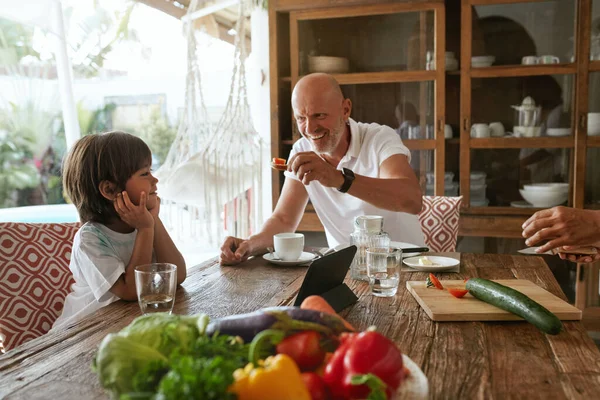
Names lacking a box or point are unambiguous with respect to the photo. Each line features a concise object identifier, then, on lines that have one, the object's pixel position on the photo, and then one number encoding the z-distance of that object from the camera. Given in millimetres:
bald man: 2086
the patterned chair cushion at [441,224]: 2521
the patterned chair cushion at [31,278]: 1523
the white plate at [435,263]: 1621
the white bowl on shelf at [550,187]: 3133
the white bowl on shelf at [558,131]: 3094
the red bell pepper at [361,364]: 595
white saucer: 1747
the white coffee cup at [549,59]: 3061
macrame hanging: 2861
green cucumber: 1068
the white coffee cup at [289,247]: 1756
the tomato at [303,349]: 627
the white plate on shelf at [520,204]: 3205
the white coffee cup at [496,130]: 3191
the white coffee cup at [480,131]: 3186
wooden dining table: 860
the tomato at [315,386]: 589
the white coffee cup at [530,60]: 3098
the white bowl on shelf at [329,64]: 3387
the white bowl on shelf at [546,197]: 3139
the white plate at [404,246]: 1803
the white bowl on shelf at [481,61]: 3145
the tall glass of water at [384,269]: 1371
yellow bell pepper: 542
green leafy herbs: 517
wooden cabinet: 3057
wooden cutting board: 1176
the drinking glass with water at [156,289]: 1190
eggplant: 655
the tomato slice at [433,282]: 1374
